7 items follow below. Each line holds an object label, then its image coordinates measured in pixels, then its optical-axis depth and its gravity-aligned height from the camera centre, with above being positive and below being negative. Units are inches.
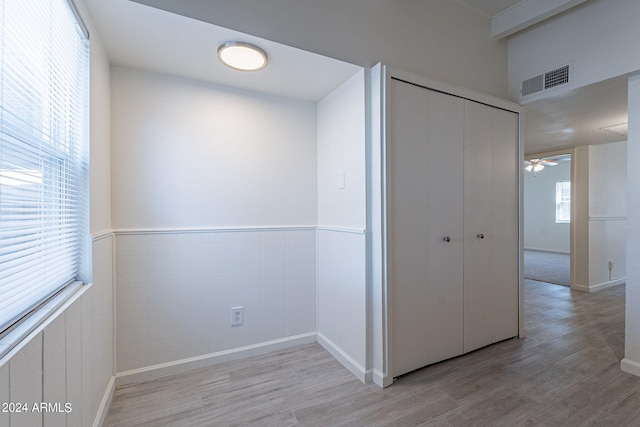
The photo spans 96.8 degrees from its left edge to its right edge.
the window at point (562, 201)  299.1 +8.7
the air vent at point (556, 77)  89.2 +42.7
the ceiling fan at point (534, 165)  221.7 +36.8
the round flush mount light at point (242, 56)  65.2 +37.3
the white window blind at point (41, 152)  32.1 +8.6
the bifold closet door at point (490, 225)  89.4 -5.1
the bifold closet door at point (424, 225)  76.0 -4.1
